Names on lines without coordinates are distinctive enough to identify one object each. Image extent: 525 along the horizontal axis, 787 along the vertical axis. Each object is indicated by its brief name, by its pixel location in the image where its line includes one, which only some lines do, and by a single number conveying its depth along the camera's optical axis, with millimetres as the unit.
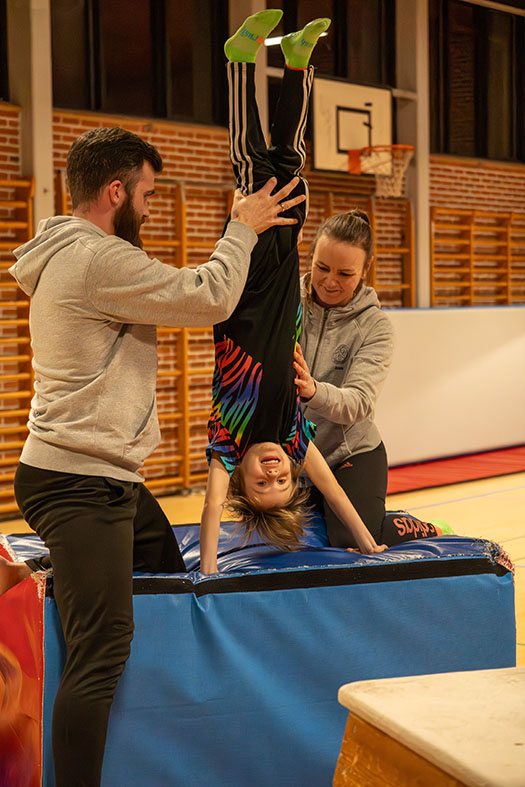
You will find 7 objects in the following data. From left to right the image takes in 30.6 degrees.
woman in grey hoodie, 2793
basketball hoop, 7852
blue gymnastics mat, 2188
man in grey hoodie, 1959
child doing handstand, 2398
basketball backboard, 7570
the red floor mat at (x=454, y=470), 7000
